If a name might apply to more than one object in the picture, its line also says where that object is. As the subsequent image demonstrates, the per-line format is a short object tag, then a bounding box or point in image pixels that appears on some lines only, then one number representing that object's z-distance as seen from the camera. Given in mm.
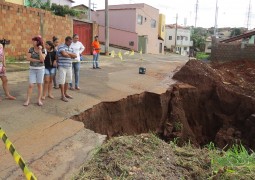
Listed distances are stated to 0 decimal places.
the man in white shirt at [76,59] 7859
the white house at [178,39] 63594
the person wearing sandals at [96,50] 12961
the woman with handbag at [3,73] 6178
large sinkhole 7739
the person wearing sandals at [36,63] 5926
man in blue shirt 6719
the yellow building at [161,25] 46969
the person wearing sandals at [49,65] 6586
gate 18933
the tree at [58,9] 24861
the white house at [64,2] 36031
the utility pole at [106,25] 20469
